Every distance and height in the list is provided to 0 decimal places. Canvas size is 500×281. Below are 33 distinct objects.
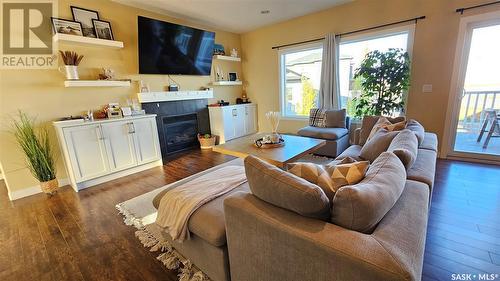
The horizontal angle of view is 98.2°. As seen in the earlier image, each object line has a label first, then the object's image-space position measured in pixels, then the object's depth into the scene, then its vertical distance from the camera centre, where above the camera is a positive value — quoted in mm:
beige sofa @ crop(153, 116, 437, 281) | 724 -567
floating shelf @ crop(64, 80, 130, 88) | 2957 +328
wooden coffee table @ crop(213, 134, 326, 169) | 2295 -617
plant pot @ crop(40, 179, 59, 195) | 2826 -1006
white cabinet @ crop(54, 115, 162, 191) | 2850 -607
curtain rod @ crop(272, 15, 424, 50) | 3346 +1088
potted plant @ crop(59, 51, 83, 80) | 2914 +591
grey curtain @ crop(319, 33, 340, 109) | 4168 +365
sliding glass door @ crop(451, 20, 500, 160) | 3000 -137
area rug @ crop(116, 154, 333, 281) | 1531 -1149
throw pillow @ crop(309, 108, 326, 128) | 4055 -439
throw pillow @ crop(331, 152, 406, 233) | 841 -439
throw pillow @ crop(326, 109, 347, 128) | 3922 -455
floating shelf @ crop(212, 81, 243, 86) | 5086 +385
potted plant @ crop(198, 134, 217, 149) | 4707 -867
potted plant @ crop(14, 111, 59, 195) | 2691 -526
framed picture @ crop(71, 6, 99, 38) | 3076 +1265
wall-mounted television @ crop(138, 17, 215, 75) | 3642 +982
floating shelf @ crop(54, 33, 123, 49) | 2863 +909
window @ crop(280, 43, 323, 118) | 4730 +371
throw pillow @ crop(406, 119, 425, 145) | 1986 -389
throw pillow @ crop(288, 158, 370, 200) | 1055 -406
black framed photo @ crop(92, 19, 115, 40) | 3252 +1146
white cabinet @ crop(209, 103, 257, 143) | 4844 -503
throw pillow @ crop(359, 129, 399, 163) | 1893 -477
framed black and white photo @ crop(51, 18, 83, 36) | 2884 +1090
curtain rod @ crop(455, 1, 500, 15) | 2830 +1051
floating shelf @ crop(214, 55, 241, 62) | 4948 +960
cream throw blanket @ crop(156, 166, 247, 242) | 1415 -674
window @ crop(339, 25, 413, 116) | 3584 +763
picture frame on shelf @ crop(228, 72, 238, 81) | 5465 +570
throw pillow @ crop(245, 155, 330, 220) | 909 -413
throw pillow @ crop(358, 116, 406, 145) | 2826 -458
